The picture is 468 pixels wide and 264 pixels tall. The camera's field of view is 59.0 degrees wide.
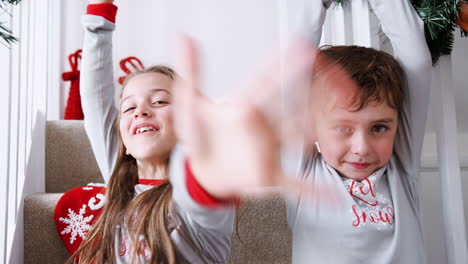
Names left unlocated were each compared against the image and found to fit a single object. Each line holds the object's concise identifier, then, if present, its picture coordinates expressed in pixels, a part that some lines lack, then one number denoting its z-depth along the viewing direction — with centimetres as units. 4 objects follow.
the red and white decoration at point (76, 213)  85
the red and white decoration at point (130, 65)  154
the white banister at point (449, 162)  77
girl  64
